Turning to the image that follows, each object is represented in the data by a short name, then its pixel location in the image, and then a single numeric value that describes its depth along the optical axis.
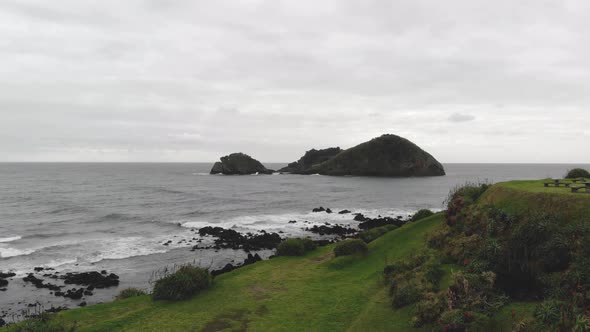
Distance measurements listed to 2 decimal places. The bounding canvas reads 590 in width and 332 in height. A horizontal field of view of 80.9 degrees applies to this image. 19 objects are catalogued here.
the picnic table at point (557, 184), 21.41
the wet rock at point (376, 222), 48.39
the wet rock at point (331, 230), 45.94
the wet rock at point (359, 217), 54.96
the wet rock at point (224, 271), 28.57
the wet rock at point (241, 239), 40.81
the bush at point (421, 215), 36.70
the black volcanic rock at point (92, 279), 29.17
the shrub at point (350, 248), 27.03
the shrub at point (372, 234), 32.34
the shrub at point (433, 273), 17.28
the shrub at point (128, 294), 22.32
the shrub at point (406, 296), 16.22
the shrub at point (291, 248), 29.27
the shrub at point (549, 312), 11.05
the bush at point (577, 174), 29.98
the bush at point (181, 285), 20.06
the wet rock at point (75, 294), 26.70
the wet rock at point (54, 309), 23.16
